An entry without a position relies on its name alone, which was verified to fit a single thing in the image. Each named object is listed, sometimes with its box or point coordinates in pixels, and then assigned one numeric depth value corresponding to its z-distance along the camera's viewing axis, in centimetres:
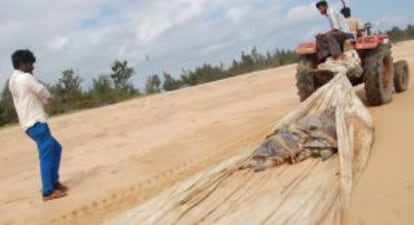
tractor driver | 941
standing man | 789
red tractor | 943
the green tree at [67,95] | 2150
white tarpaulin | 489
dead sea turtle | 631
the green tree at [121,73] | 2747
